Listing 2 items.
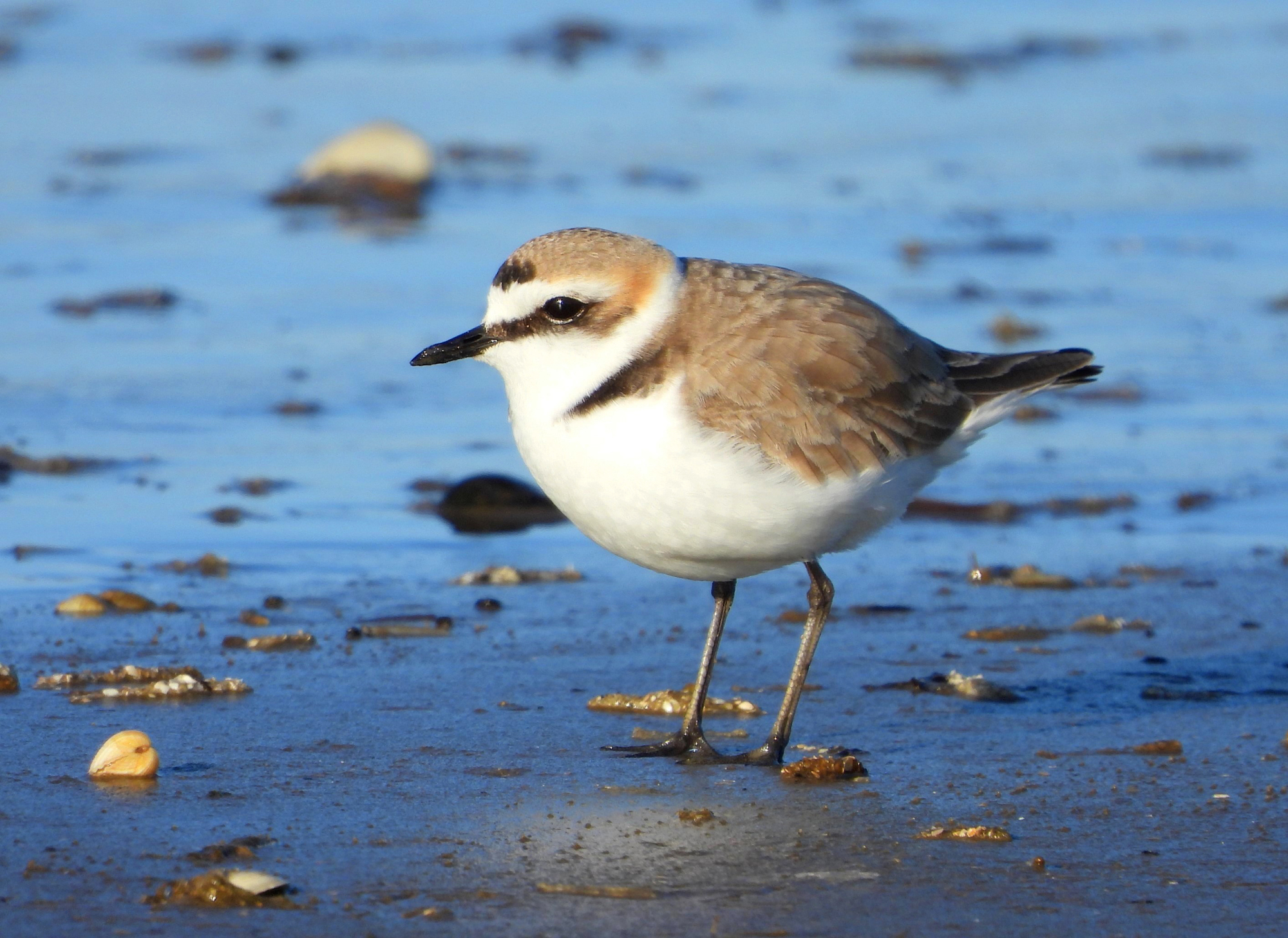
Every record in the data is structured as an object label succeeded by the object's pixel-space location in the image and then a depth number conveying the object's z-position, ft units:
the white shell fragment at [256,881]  22.02
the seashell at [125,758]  26.43
